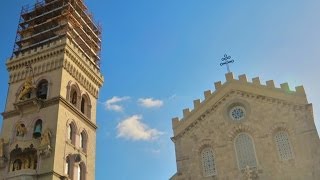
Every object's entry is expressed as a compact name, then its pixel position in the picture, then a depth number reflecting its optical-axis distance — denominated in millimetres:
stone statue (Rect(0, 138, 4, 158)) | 31080
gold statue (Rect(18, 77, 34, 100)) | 34091
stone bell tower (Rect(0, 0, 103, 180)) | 30480
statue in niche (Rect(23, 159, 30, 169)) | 30396
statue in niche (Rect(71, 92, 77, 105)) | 35336
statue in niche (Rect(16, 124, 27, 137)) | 32070
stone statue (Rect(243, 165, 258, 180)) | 22906
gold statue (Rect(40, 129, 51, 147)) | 29874
